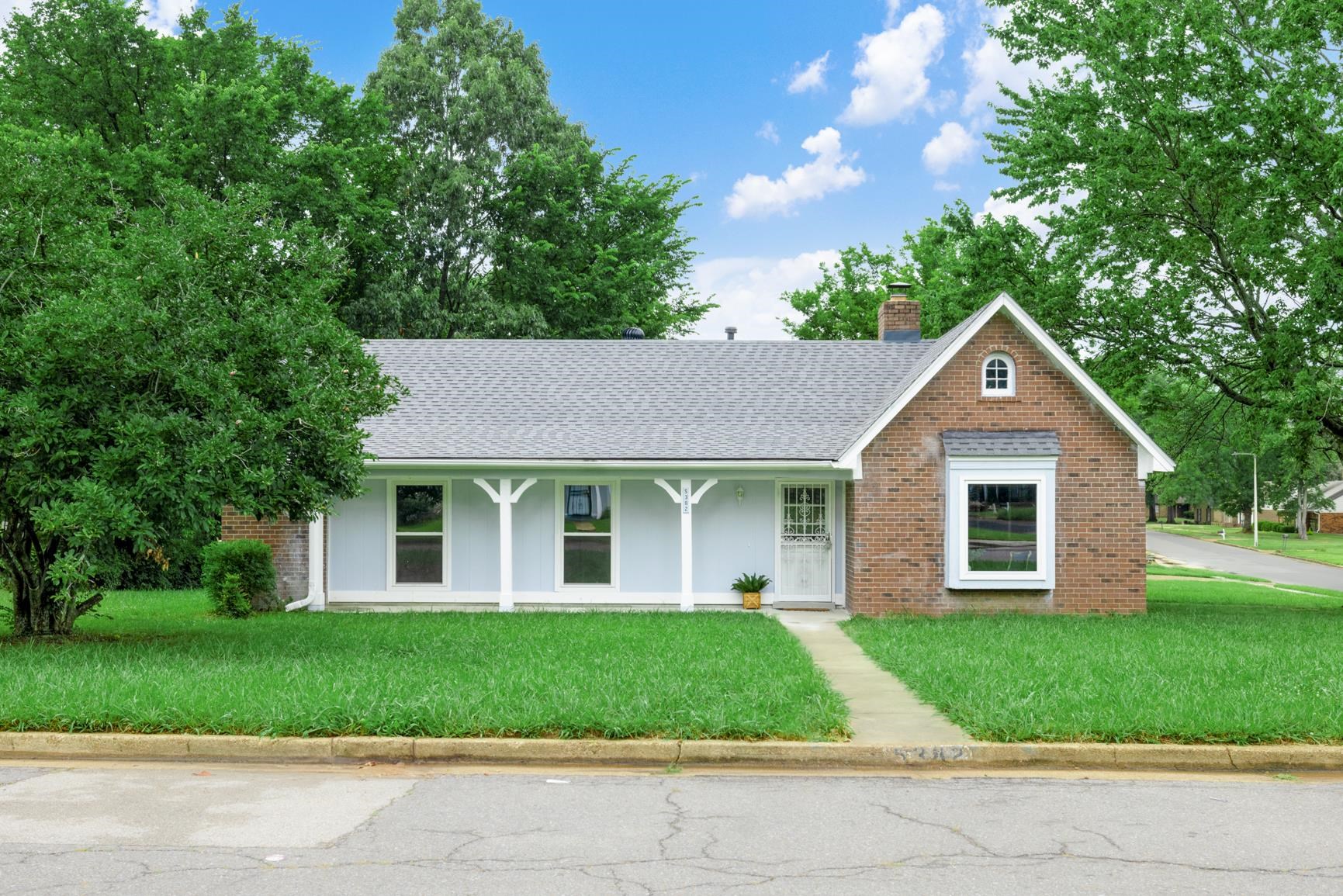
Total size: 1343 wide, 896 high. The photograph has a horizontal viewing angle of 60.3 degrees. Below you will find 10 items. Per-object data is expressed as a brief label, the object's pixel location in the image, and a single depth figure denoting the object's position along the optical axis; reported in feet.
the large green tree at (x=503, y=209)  123.75
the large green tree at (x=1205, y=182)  61.82
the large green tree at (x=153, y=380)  37.78
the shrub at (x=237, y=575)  57.41
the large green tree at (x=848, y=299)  169.07
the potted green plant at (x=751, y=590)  62.54
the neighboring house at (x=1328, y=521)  292.81
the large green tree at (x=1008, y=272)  70.64
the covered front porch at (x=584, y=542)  63.93
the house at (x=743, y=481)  58.49
